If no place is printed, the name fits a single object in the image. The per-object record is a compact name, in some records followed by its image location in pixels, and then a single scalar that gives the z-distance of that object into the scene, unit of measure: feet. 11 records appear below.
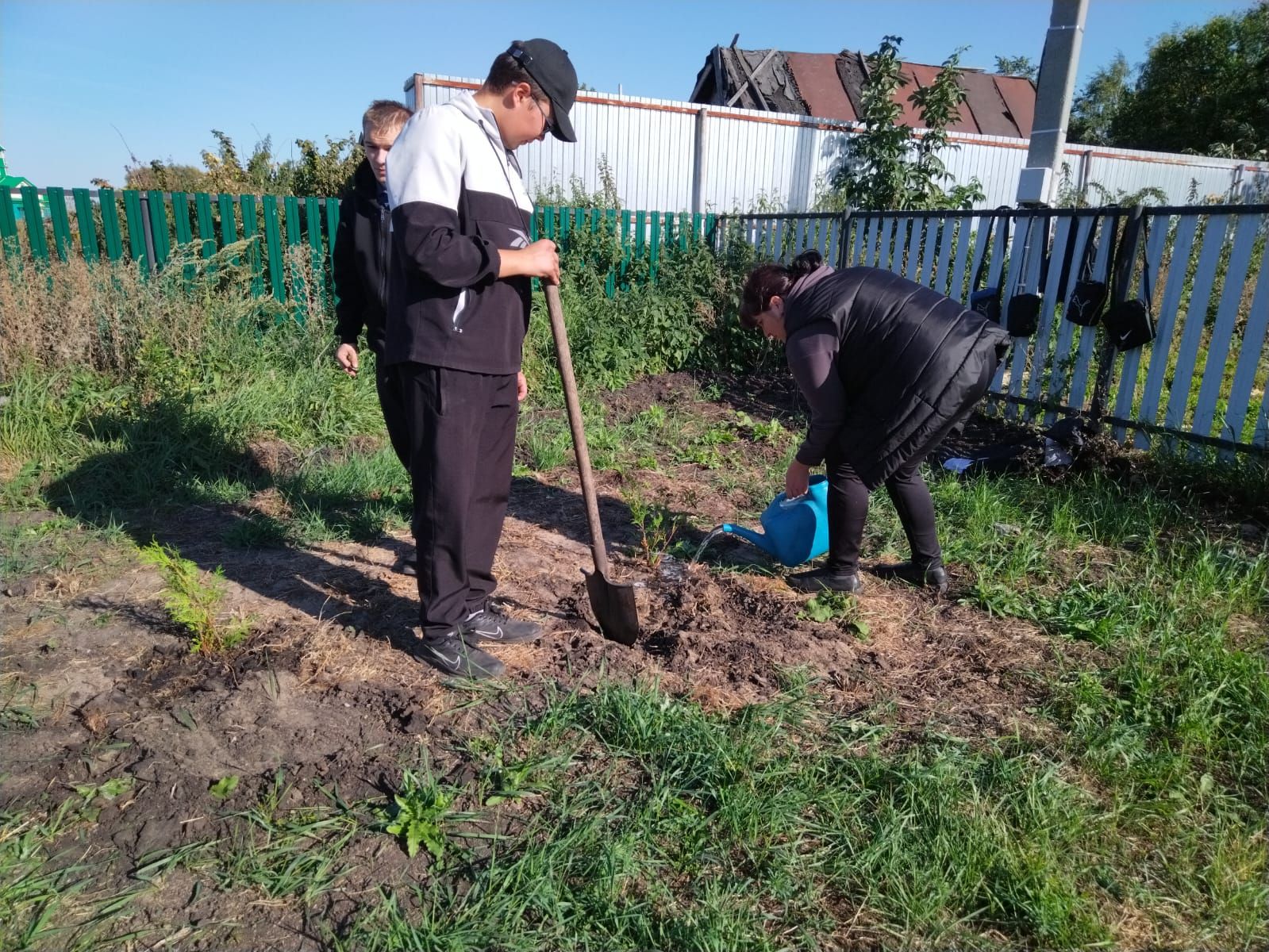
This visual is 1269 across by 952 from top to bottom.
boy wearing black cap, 7.17
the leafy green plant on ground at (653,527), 11.27
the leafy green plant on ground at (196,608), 8.25
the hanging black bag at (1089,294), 16.11
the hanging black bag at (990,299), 18.40
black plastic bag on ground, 14.85
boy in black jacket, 10.03
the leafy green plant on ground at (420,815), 6.02
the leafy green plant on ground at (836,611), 9.68
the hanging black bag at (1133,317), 15.29
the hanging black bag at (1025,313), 17.69
